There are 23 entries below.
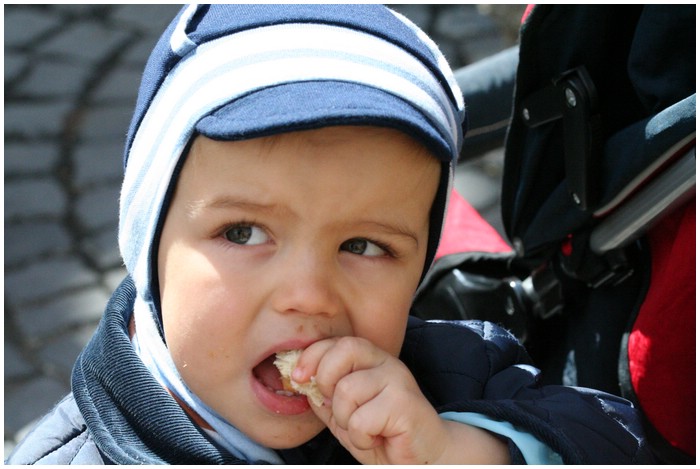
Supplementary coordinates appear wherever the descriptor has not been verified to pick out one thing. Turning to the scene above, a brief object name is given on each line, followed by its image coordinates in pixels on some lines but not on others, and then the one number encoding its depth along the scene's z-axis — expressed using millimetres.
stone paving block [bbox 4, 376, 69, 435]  3731
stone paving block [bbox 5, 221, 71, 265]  4491
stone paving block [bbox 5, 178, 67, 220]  4732
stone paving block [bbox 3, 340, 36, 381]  3924
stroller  2154
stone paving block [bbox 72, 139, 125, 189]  4988
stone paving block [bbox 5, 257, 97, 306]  4290
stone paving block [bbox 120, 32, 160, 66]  5816
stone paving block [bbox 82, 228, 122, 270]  4511
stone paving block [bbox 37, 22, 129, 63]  5899
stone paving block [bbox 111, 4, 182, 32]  6147
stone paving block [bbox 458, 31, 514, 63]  5992
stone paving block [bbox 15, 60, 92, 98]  5554
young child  1831
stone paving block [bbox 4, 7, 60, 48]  5982
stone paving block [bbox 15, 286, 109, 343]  4132
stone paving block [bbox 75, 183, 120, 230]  4725
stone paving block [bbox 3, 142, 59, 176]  4984
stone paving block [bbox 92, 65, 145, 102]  5557
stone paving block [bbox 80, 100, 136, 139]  5288
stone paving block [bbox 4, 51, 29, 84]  5657
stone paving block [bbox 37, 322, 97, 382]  3949
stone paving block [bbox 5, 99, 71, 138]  5253
